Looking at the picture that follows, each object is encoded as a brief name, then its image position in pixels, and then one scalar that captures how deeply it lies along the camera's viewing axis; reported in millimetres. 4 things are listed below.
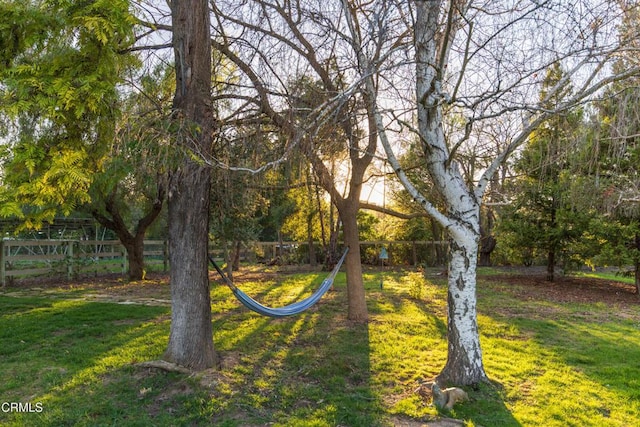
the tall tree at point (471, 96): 3100
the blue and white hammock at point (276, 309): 4098
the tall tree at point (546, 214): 7534
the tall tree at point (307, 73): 3688
